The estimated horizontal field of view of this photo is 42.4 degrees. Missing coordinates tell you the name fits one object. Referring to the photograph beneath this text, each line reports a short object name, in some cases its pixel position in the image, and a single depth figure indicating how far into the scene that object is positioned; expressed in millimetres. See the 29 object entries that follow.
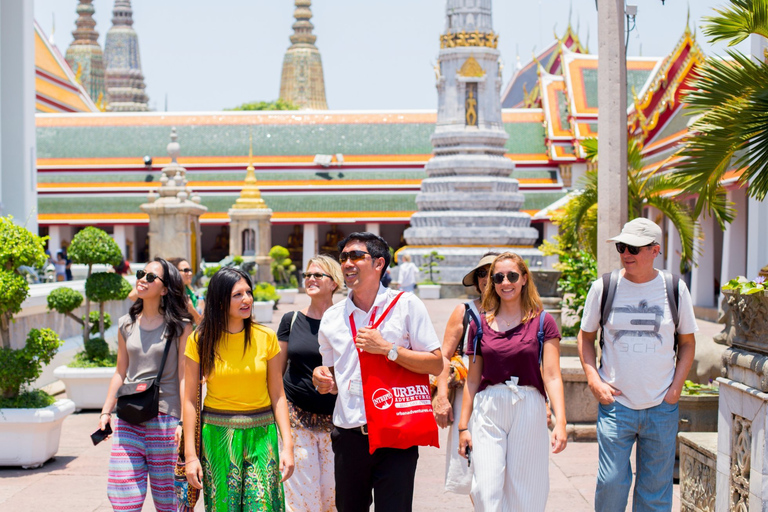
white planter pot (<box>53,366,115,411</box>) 9227
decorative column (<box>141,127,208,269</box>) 17266
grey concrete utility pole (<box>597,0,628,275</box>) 7562
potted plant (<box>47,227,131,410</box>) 9281
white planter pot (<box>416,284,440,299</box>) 26609
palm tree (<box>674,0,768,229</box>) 5629
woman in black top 4891
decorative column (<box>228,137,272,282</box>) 26938
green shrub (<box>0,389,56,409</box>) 7168
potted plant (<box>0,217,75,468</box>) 7043
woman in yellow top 4238
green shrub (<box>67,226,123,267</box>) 9617
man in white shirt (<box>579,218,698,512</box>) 4703
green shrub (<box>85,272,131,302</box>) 9539
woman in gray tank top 4812
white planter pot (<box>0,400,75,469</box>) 7008
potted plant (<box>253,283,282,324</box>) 19406
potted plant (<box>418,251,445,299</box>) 26688
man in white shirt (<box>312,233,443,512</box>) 4273
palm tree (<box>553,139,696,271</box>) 10812
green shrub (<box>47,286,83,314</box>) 9328
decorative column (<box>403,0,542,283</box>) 29266
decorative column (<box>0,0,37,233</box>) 12953
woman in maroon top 4496
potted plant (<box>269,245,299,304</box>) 26344
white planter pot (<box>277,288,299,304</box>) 25094
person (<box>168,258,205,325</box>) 7609
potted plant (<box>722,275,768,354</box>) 4629
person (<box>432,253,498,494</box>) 4754
